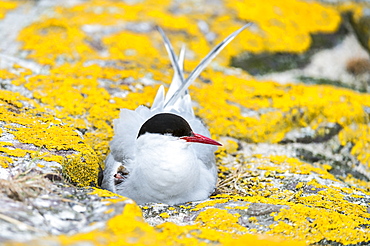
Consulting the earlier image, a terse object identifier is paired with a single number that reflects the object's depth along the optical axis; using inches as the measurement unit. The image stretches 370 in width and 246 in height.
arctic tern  224.2
